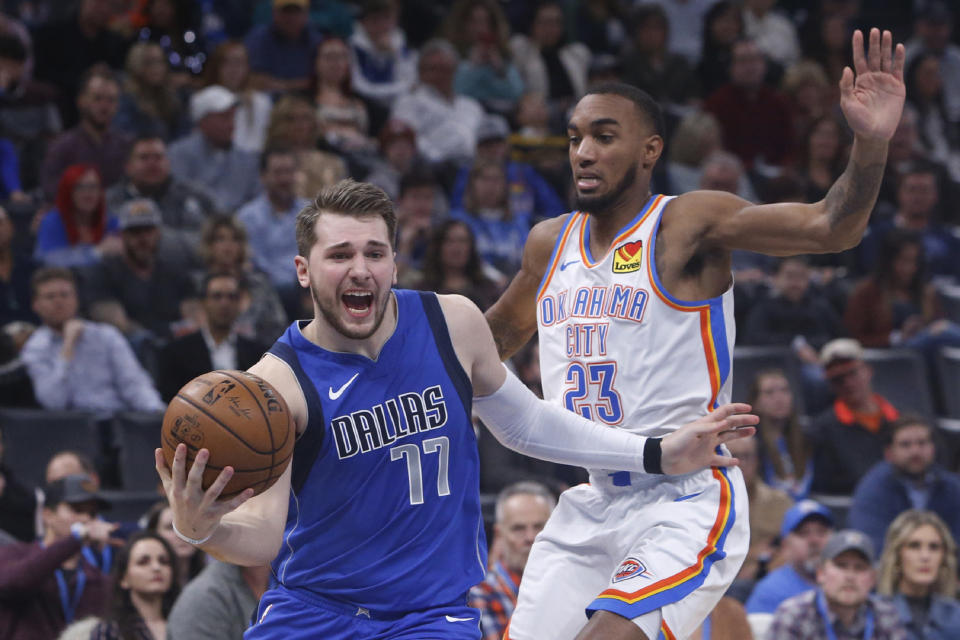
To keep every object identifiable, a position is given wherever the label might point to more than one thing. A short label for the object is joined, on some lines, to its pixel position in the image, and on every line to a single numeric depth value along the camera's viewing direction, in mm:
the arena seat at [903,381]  20500
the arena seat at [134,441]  16203
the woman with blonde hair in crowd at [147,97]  21109
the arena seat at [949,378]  20953
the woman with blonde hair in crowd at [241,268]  18000
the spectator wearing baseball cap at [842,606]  13891
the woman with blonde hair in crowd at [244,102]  21687
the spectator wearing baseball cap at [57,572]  12953
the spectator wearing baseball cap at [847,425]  18484
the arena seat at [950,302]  22781
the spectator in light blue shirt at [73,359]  16516
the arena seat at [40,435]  15883
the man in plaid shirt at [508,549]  13422
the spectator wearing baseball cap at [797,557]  15109
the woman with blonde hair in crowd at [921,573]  14789
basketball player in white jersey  8945
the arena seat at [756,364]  19453
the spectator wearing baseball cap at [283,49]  23000
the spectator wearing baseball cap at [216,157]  20750
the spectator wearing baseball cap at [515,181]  21984
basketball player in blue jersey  7758
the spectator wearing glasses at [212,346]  16859
